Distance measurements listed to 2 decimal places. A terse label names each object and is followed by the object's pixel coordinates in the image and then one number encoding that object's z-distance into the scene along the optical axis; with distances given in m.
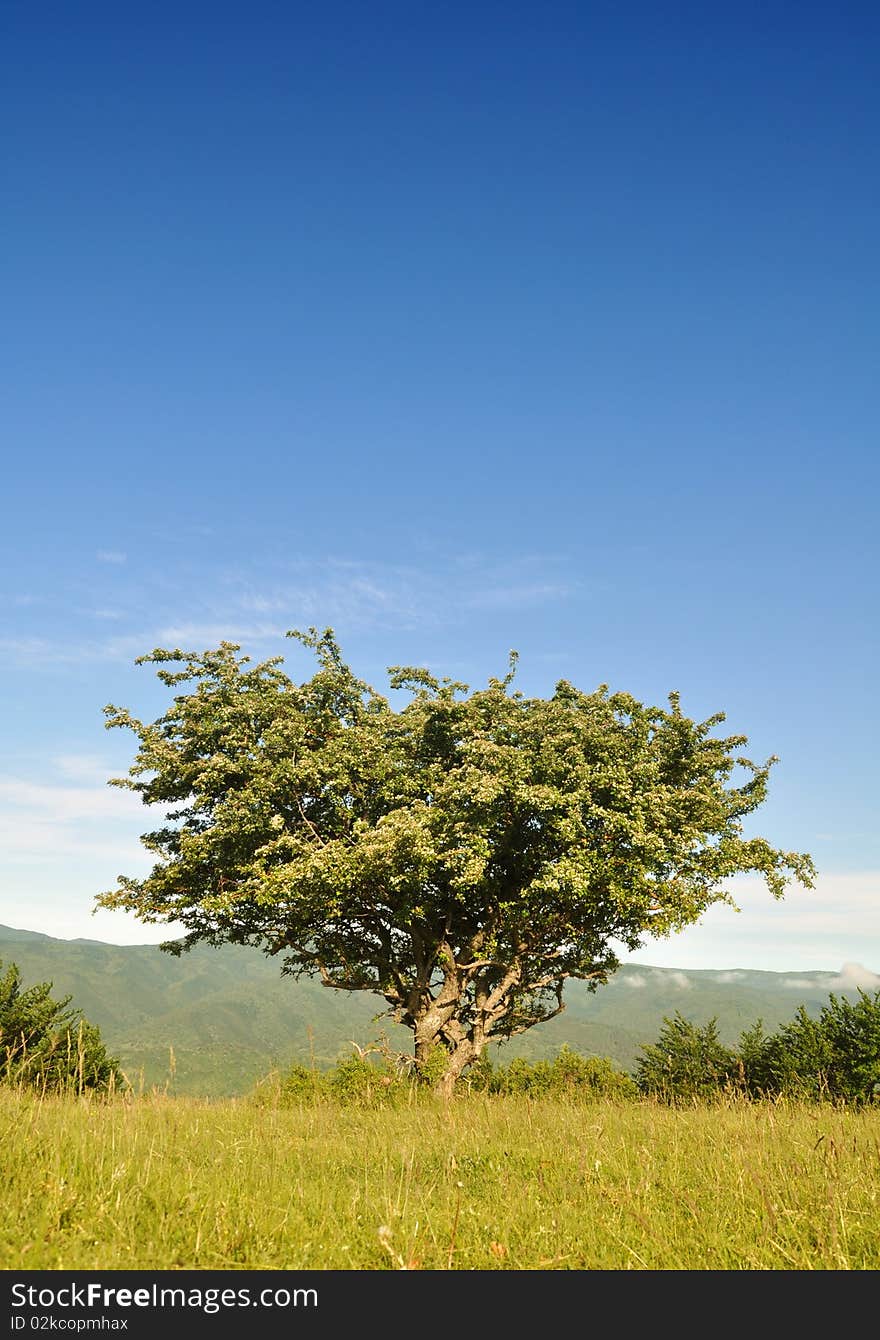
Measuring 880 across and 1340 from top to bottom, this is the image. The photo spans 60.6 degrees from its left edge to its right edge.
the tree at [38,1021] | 22.36
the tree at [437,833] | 21.34
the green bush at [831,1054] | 22.09
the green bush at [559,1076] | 24.16
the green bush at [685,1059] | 25.30
